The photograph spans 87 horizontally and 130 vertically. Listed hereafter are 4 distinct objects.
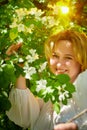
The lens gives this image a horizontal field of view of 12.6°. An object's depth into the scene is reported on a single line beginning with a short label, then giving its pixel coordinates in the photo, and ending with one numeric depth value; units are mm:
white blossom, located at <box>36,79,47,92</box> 2504
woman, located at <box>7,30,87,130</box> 2801
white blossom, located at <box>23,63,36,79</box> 2611
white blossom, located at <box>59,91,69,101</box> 2510
